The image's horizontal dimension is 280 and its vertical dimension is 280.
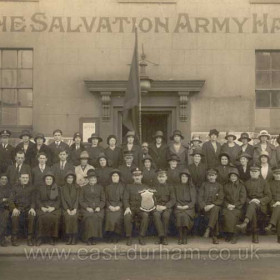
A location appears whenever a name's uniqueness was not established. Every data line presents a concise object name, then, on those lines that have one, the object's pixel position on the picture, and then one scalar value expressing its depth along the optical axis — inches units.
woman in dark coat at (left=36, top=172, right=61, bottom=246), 398.9
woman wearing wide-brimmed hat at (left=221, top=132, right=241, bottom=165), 461.4
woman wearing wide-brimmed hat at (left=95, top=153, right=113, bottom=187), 432.9
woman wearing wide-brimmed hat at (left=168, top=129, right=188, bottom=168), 459.5
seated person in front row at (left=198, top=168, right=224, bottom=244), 408.8
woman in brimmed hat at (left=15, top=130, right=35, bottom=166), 456.1
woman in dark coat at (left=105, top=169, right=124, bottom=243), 403.9
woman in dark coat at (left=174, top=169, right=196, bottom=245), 406.6
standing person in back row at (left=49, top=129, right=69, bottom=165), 458.0
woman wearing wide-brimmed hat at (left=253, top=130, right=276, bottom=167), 462.0
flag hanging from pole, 429.4
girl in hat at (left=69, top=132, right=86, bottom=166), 452.4
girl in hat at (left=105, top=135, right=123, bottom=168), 453.4
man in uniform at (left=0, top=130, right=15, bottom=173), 455.3
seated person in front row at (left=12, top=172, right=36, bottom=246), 398.6
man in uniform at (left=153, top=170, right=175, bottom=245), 403.2
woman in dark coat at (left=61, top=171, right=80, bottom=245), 399.9
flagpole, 422.3
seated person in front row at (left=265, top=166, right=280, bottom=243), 410.3
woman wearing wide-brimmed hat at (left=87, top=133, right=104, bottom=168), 453.3
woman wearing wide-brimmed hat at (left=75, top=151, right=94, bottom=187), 432.8
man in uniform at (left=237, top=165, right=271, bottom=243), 412.2
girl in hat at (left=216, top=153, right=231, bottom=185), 437.7
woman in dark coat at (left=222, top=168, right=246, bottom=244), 406.9
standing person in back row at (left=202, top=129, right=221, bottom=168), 464.4
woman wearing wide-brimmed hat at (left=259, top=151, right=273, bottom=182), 439.8
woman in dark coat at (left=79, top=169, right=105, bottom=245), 400.5
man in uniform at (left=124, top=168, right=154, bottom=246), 401.1
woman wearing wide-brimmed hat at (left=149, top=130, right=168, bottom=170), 464.8
